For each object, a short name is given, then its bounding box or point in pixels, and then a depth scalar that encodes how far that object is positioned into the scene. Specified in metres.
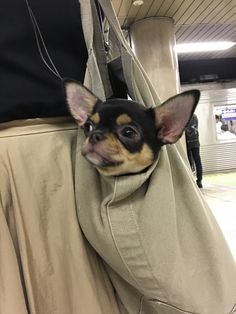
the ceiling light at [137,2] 2.92
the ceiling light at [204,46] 4.83
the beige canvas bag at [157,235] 0.50
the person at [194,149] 4.04
